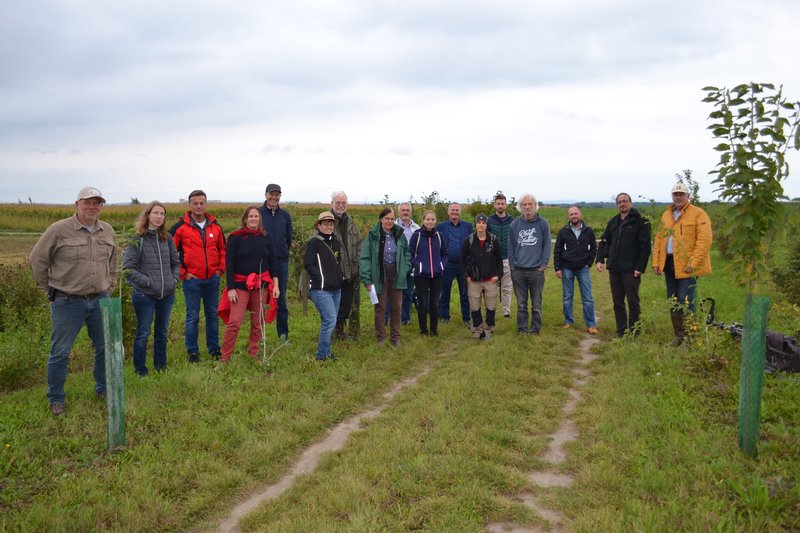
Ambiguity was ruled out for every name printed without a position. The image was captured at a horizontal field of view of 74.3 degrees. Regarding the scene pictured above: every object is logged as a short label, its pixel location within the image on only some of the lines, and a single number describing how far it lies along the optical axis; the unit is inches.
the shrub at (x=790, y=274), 402.0
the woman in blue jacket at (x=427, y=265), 339.3
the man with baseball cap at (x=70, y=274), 202.7
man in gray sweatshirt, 332.8
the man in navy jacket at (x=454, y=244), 379.9
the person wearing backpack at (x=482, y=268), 334.0
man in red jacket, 275.4
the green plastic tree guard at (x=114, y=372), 181.0
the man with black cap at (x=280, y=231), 320.5
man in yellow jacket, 269.6
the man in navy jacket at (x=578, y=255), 349.7
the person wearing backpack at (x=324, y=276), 279.4
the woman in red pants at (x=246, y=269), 273.4
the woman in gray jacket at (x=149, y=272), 248.1
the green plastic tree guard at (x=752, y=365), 158.4
